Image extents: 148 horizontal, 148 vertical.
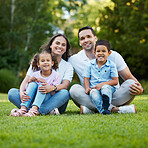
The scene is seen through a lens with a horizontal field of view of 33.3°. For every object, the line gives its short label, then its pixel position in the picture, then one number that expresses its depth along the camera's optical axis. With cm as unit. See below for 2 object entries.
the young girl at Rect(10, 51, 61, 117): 368
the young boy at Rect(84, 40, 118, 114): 366
